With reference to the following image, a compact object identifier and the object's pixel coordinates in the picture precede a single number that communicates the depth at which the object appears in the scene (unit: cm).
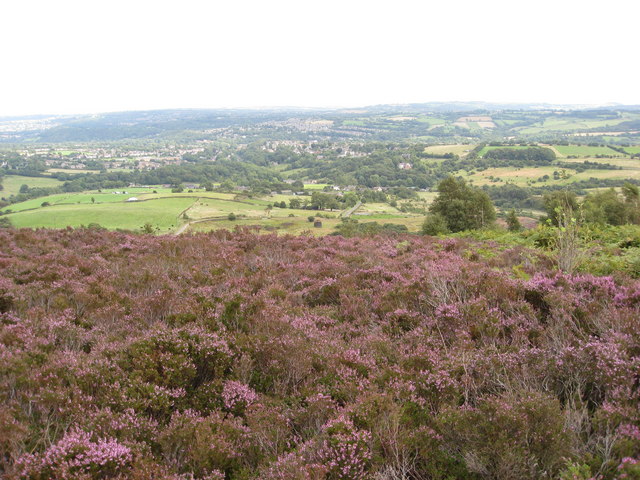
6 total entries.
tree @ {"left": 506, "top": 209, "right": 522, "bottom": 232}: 3426
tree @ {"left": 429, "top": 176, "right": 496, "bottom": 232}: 3522
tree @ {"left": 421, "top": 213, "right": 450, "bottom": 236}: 3132
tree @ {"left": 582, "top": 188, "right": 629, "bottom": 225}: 2897
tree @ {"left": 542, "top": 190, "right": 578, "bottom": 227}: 2927
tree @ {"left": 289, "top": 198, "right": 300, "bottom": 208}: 8712
